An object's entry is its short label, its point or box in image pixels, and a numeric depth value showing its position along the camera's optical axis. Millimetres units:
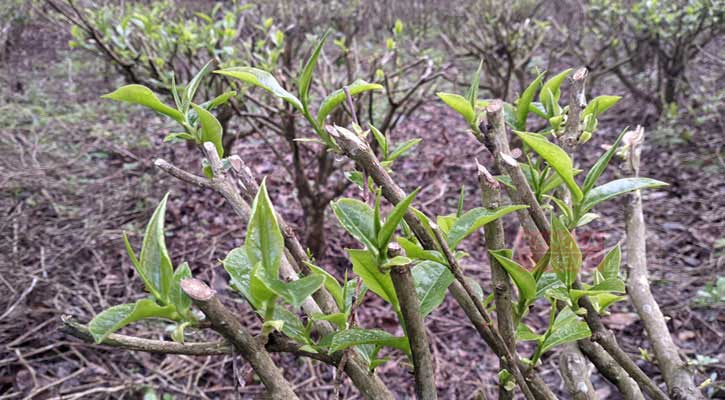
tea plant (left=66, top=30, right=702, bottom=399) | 457
